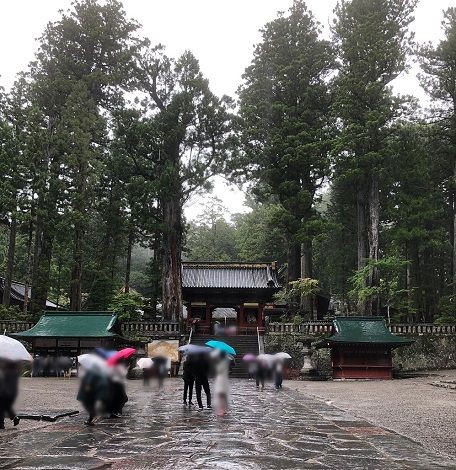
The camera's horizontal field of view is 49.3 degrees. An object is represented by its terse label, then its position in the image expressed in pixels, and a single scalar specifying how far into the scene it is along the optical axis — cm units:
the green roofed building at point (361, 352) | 2061
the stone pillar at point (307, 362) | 2209
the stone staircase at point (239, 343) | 2266
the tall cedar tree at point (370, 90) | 2569
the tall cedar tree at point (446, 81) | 2633
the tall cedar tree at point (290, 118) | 2811
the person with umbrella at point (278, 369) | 1510
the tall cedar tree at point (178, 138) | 2612
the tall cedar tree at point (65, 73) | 2461
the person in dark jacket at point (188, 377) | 910
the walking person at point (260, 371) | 1526
